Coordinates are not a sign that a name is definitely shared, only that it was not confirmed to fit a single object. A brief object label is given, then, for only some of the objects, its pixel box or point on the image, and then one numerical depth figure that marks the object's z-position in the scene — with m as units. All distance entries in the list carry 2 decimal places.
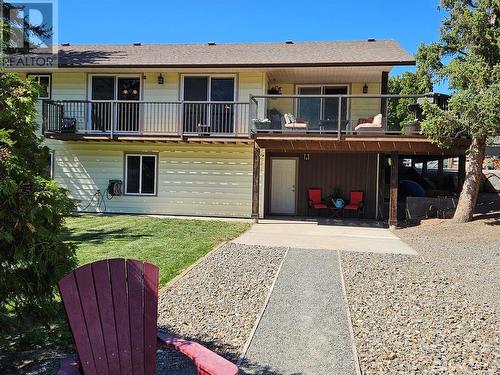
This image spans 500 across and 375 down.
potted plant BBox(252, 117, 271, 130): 13.74
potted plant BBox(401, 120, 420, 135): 12.88
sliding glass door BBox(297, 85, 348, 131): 13.63
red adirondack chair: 2.58
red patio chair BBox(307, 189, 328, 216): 15.71
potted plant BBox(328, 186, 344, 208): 15.66
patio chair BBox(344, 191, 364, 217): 15.30
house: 14.67
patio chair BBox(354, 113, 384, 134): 13.03
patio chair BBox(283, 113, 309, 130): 13.58
